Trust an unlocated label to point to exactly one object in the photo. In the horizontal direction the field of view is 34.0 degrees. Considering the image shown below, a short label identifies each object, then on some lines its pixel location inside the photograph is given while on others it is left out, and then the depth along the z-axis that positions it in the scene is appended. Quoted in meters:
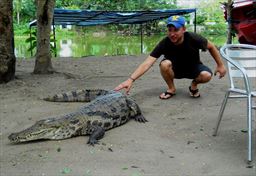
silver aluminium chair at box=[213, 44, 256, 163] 3.68
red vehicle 7.86
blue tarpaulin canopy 10.27
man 4.39
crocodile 3.92
